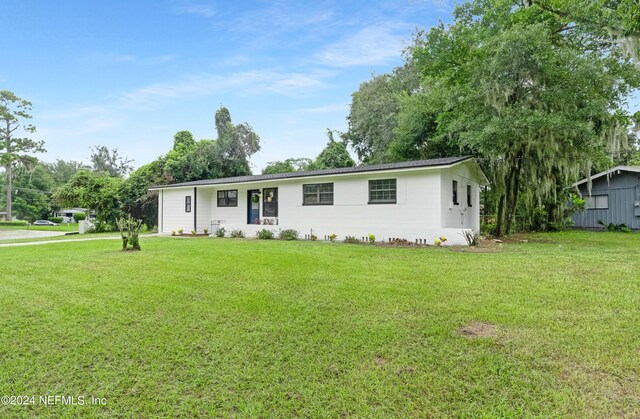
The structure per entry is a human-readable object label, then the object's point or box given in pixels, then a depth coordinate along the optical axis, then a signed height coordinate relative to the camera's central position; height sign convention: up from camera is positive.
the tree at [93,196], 21.89 +1.57
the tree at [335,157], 27.50 +4.89
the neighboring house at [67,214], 55.26 +1.08
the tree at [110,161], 56.06 +9.73
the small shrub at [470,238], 10.18 -0.68
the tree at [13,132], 35.53 +9.50
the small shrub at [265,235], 14.10 -0.70
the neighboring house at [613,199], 17.31 +0.81
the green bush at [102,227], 21.81 -0.50
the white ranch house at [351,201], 11.31 +0.63
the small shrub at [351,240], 12.05 -0.82
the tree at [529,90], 10.78 +4.27
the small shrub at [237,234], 15.15 -0.71
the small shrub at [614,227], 16.86 -0.68
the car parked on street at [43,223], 42.30 -0.30
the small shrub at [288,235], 13.60 -0.69
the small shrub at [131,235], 9.70 -0.44
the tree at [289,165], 32.22 +5.12
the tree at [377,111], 26.14 +8.53
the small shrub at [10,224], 36.92 -0.32
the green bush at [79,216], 43.00 +0.54
